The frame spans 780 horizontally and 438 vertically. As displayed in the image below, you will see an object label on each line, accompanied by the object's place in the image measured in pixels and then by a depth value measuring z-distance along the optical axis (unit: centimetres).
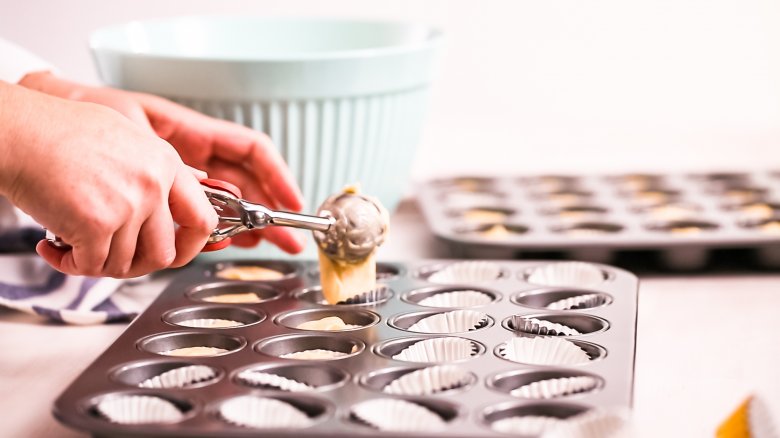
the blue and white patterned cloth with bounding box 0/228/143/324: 106
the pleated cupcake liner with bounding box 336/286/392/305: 102
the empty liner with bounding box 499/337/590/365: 94
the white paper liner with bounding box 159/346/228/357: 95
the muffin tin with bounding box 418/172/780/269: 114
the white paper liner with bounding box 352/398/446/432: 84
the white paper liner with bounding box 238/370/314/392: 89
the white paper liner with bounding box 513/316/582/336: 95
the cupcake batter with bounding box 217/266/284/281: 109
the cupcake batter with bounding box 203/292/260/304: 105
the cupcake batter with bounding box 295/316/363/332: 99
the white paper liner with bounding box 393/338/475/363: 94
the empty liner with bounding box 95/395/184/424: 85
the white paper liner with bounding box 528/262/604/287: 108
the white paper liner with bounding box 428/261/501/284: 109
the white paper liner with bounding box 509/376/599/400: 88
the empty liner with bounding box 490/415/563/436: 82
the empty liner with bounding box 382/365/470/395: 89
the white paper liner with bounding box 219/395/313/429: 85
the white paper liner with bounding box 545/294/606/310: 102
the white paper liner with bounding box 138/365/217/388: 91
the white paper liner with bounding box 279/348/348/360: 94
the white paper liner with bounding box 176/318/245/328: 100
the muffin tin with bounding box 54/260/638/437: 84
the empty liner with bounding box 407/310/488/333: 99
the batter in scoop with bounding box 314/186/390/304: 101
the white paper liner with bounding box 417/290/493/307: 104
